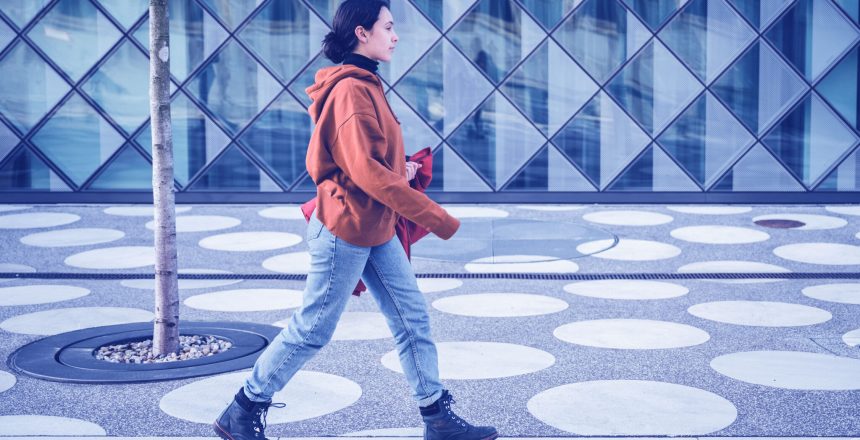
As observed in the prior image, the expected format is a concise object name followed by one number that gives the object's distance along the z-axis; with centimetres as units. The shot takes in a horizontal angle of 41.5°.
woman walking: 412
